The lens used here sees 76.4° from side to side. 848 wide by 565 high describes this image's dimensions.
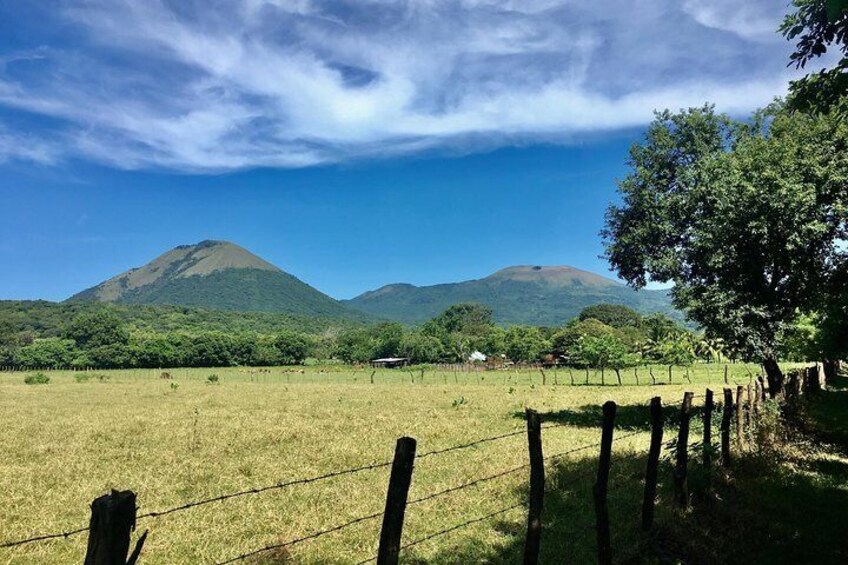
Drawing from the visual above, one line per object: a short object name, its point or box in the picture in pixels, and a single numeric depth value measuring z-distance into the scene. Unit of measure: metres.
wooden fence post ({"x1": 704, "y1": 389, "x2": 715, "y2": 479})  11.43
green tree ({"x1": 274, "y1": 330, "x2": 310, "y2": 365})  142.75
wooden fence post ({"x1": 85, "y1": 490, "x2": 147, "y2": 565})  3.51
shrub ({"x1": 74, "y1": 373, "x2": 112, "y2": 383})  73.06
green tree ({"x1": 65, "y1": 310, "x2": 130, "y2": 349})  139.66
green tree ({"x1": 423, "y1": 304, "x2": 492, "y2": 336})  191.18
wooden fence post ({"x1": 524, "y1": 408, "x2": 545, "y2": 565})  6.68
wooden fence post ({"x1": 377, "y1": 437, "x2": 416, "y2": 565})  5.27
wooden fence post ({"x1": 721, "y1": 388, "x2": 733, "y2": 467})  12.01
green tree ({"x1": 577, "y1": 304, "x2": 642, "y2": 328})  189.25
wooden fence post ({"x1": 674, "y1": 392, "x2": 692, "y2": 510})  9.89
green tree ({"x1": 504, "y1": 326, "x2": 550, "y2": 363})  138.50
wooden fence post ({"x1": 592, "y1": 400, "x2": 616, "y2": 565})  7.46
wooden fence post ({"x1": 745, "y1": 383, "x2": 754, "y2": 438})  14.81
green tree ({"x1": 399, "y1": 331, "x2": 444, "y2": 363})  156.75
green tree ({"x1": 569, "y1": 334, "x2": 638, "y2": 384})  81.46
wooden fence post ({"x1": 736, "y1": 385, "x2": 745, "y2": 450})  13.70
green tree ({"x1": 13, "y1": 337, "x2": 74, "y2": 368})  125.62
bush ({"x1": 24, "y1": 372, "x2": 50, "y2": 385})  69.12
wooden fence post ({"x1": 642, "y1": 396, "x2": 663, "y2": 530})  8.76
